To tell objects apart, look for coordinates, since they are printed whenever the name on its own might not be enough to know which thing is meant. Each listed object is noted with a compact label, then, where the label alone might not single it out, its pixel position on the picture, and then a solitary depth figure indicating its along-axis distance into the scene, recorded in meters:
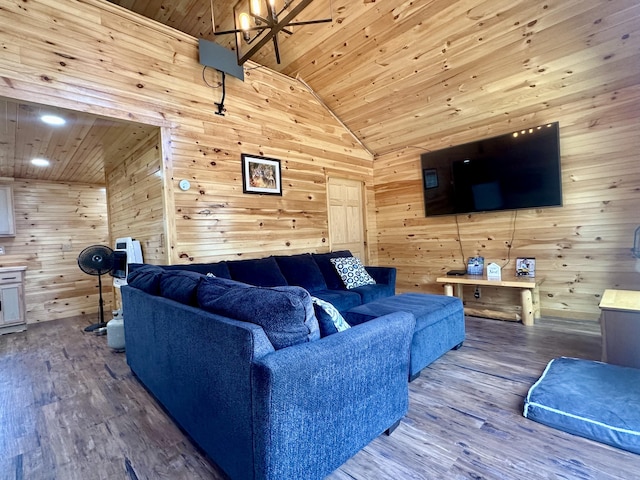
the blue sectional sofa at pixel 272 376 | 1.08
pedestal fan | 3.69
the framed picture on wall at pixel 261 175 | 3.52
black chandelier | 1.89
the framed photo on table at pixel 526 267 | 3.61
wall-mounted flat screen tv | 3.40
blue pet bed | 1.51
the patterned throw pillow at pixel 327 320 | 1.42
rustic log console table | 3.35
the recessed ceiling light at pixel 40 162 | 4.15
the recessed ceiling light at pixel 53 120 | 2.87
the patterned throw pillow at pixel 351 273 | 3.58
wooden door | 4.58
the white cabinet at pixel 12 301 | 4.06
